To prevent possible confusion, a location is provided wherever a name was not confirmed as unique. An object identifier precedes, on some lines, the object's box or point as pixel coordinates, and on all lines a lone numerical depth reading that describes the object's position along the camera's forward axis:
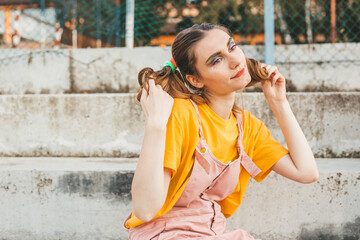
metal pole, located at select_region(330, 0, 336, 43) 4.73
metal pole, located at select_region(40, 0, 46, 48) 4.96
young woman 1.33
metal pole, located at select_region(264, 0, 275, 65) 3.31
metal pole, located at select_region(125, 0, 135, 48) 3.69
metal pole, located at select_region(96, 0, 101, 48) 5.89
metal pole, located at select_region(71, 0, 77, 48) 5.74
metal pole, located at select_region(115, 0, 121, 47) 5.32
